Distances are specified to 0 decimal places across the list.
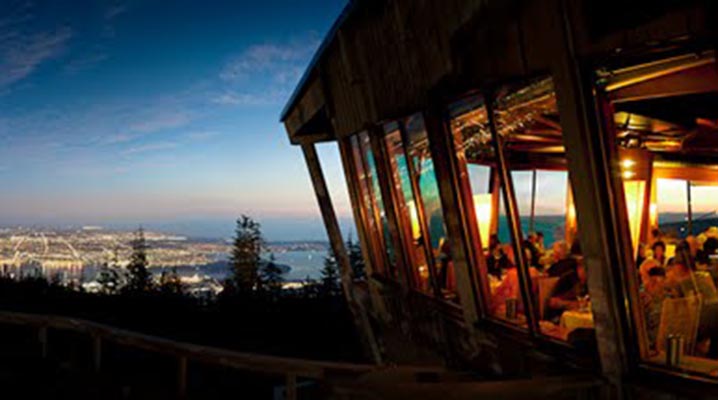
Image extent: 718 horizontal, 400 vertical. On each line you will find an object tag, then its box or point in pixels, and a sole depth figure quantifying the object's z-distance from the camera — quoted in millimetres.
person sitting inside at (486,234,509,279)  8047
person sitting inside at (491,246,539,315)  6973
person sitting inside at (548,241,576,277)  7977
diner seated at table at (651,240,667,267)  8156
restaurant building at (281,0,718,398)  4438
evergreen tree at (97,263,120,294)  43875
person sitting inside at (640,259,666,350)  5020
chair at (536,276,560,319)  7107
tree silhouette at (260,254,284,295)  56469
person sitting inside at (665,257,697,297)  6328
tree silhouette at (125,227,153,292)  48656
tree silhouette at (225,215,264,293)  57125
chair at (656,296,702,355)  5273
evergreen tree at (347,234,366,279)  43106
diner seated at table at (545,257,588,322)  7105
